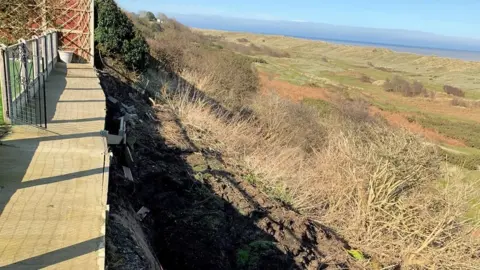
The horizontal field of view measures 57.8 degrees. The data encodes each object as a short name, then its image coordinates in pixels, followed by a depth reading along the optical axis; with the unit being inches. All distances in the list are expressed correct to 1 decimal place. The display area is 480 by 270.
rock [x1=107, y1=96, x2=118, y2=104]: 416.8
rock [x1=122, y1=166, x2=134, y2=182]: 279.7
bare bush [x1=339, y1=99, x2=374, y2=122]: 1128.6
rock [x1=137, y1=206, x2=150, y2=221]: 258.0
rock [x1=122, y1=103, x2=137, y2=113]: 456.8
